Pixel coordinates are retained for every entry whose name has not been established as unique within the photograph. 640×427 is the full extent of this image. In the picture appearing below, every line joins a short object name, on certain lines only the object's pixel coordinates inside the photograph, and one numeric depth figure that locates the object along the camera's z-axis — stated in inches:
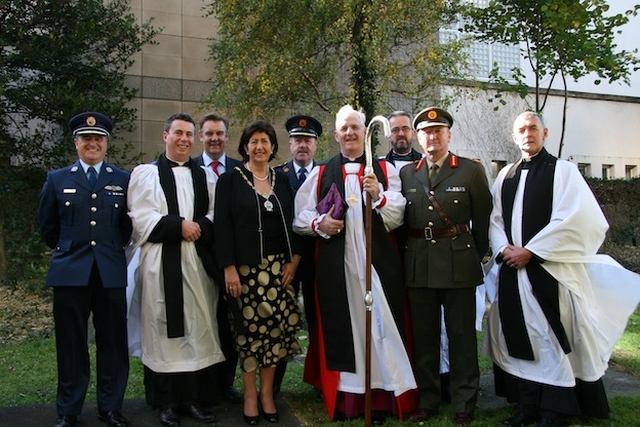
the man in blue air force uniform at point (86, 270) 166.7
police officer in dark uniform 221.5
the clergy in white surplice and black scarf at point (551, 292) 172.4
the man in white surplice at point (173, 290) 173.9
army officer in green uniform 177.5
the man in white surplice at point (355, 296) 178.7
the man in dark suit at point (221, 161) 196.7
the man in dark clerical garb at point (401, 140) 222.1
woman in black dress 174.6
